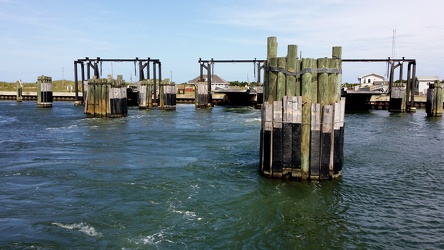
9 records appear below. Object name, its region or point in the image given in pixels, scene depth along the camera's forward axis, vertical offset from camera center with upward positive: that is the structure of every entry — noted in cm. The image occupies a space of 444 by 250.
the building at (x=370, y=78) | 11458 +630
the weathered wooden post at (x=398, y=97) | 5422 +17
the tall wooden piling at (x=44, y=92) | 6025 +56
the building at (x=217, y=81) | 12031 +550
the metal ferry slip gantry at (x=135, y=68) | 6181 +487
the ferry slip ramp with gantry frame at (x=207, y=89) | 6219 +133
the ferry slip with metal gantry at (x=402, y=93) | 5416 +83
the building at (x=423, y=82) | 9438 +430
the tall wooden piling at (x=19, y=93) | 7802 +47
